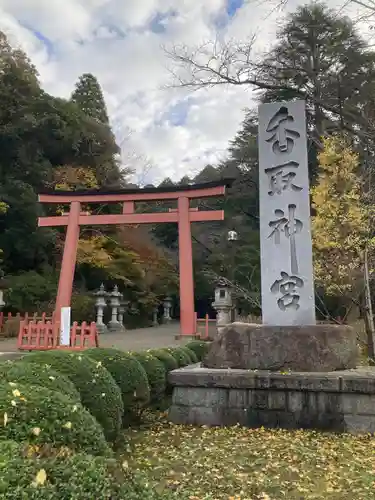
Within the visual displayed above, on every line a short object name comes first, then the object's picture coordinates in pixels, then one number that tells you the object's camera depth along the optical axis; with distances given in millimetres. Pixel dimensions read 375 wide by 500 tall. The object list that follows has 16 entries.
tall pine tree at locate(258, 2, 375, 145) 16281
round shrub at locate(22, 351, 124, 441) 3367
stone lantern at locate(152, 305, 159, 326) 24734
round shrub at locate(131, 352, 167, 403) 5254
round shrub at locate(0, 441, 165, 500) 1397
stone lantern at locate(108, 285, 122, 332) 20234
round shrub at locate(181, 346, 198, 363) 7273
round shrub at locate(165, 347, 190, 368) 6523
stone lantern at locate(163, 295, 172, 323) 26312
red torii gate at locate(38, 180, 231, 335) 14328
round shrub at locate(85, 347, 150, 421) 4289
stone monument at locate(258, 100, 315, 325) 5492
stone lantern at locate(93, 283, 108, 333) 19092
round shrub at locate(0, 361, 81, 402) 2646
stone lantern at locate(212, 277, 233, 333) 15719
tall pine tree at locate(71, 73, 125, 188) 23469
